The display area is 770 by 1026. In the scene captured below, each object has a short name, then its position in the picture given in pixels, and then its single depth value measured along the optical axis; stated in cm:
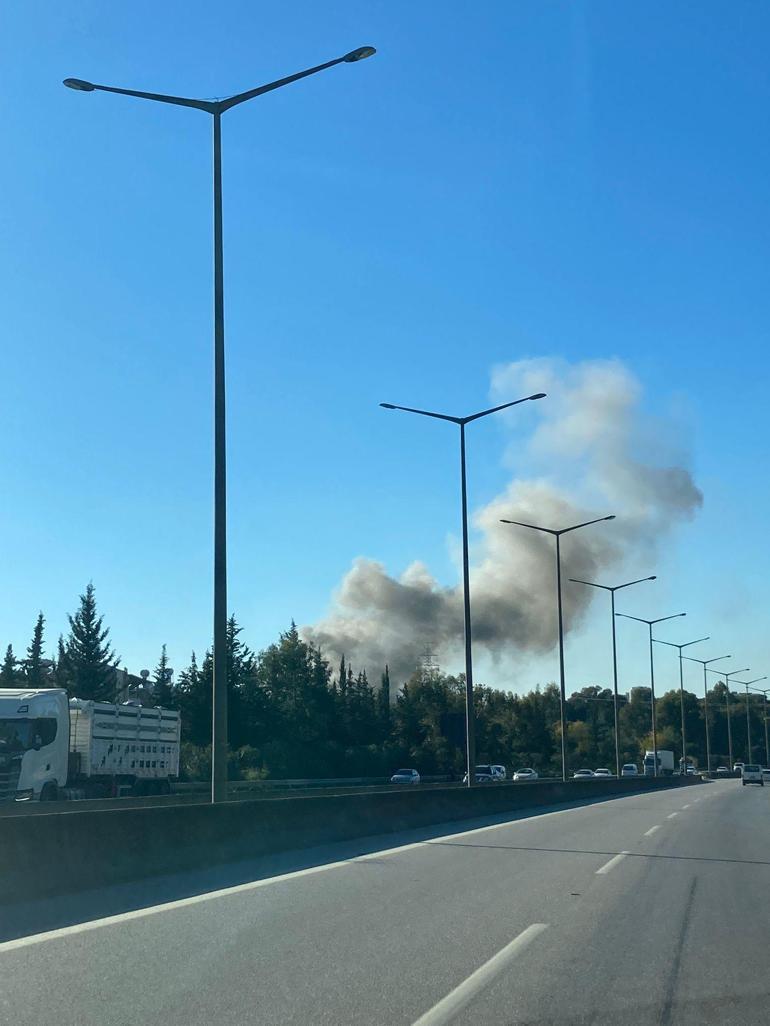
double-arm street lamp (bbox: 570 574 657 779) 7031
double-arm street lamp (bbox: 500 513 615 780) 5362
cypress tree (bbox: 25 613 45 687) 10544
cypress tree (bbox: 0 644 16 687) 10256
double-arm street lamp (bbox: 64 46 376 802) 1894
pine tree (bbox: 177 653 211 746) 9481
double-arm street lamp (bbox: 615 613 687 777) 8456
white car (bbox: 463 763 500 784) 7659
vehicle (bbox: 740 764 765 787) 8331
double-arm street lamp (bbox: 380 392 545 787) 3534
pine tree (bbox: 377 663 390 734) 12876
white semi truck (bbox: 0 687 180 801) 3222
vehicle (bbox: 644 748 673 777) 11394
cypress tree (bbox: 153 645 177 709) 9890
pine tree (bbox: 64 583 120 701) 10050
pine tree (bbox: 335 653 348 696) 14025
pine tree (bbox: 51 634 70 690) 10319
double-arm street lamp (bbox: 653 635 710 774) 10056
